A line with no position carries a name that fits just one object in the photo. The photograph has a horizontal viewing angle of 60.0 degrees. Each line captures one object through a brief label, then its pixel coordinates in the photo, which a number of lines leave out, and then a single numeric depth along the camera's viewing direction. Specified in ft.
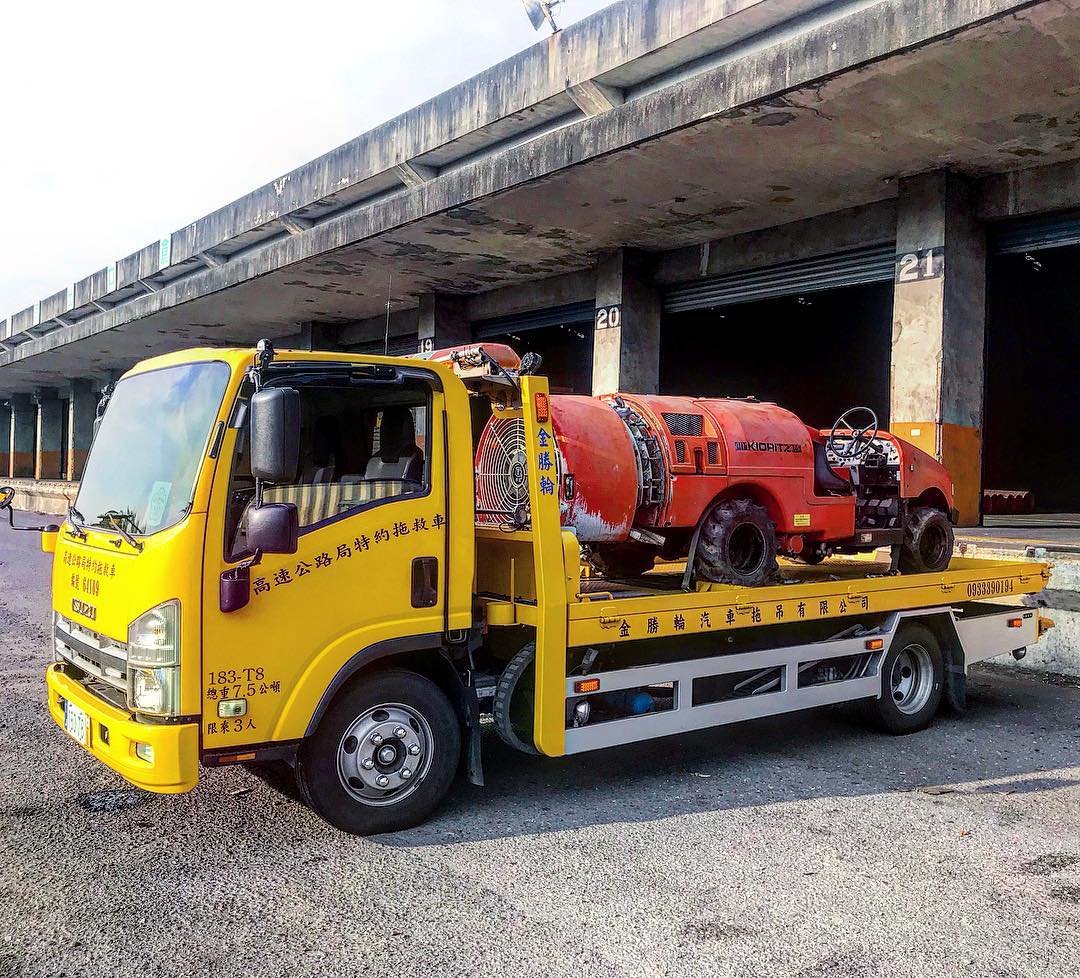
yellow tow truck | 12.75
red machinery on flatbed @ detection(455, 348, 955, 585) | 17.62
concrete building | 35.24
